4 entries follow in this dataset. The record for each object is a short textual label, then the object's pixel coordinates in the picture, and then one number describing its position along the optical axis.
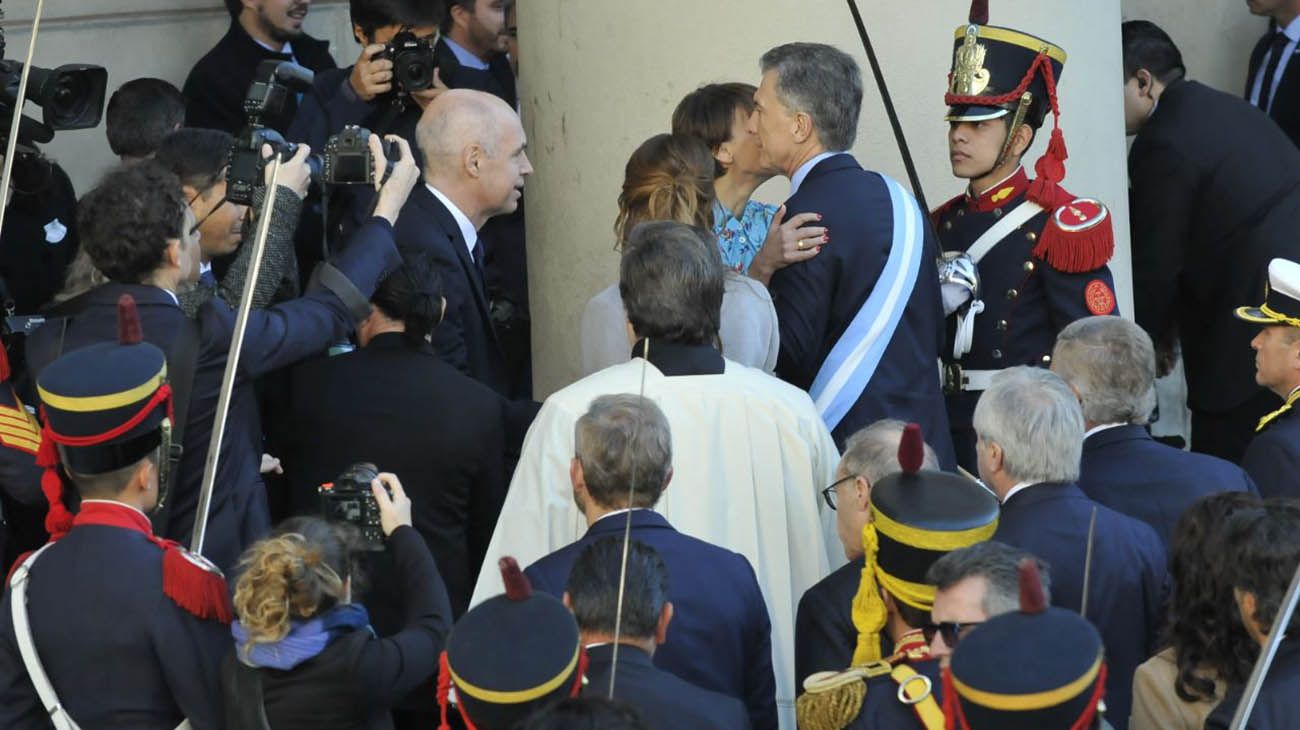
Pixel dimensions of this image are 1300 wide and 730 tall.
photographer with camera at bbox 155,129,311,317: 11.01
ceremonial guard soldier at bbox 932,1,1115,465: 11.81
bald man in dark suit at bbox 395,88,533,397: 11.37
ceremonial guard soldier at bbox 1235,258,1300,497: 10.66
